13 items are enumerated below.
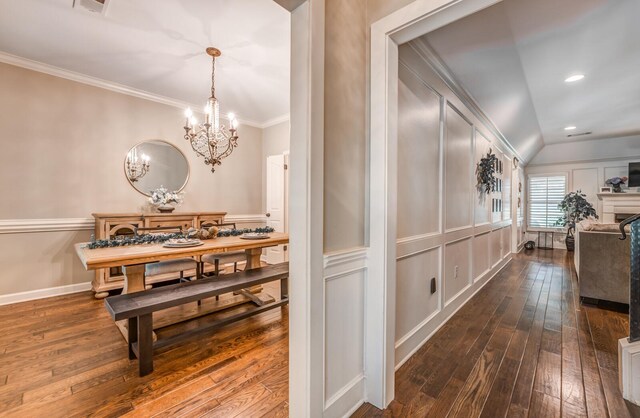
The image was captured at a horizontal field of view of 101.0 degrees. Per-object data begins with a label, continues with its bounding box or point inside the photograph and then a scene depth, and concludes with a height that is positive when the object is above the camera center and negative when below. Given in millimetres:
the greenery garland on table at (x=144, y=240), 2267 -337
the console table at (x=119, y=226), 3268 -280
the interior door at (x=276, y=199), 5000 +98
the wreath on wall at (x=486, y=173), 3545 +418
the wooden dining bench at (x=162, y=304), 1792 -722
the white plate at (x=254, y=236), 2968 -361
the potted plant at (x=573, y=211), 6309 -188
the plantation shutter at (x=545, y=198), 7055 +129
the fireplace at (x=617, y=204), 5473 -24
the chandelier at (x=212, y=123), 2910 +947
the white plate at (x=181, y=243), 2362 -358
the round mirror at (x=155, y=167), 3852 +581
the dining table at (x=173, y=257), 1972 -423
